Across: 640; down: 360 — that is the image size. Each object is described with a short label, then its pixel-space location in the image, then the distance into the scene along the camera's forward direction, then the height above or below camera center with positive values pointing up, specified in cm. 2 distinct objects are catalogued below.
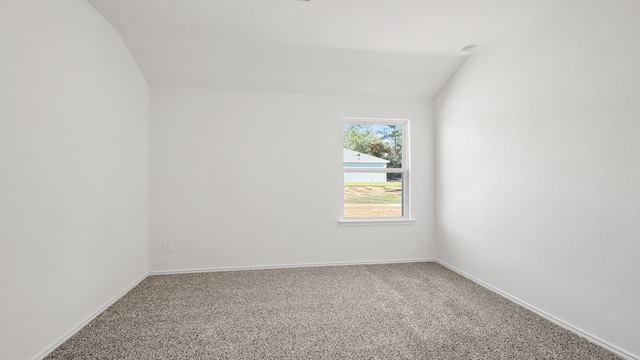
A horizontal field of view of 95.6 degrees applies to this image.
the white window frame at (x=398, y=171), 371 +12
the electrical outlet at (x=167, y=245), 331 -72
